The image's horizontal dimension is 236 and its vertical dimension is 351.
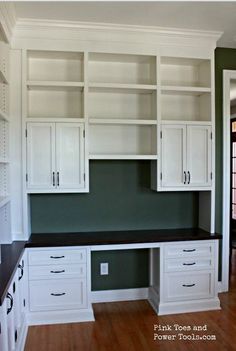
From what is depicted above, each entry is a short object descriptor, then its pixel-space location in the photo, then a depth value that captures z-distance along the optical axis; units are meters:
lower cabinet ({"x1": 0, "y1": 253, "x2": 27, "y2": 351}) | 1.86
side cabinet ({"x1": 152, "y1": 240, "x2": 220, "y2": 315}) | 3.16
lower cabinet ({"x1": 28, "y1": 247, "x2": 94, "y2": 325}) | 2.94
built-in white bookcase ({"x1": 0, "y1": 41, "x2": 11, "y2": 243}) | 2.83
